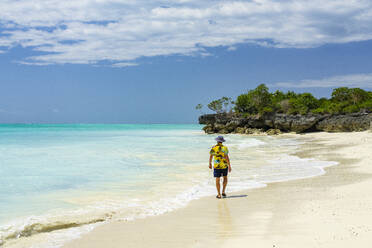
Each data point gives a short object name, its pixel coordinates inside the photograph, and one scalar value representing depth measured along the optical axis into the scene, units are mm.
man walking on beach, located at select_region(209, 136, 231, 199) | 7922
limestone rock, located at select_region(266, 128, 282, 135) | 50925
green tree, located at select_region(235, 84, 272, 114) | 62969
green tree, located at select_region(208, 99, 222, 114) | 68688
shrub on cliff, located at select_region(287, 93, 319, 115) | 52319
